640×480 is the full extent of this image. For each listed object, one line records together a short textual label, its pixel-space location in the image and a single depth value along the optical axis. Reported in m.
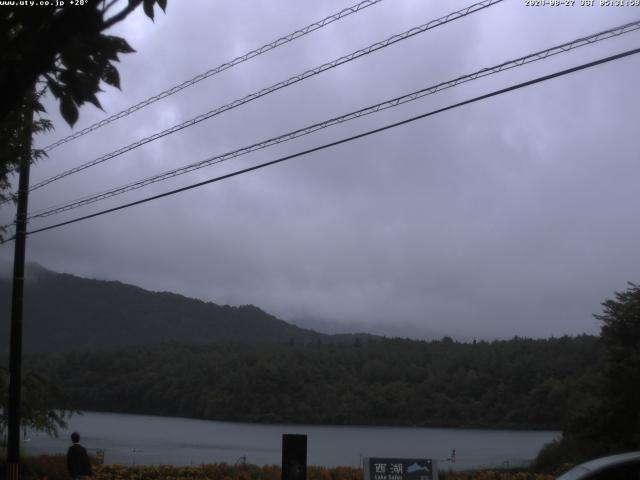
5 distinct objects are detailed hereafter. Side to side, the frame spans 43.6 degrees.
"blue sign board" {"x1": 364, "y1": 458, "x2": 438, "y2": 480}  11.91
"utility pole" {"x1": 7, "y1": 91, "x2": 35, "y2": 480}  16.80
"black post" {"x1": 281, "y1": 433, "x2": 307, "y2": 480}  11.52
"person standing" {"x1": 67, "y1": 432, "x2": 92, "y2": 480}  15.20
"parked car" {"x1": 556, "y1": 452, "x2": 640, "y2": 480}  8.47
